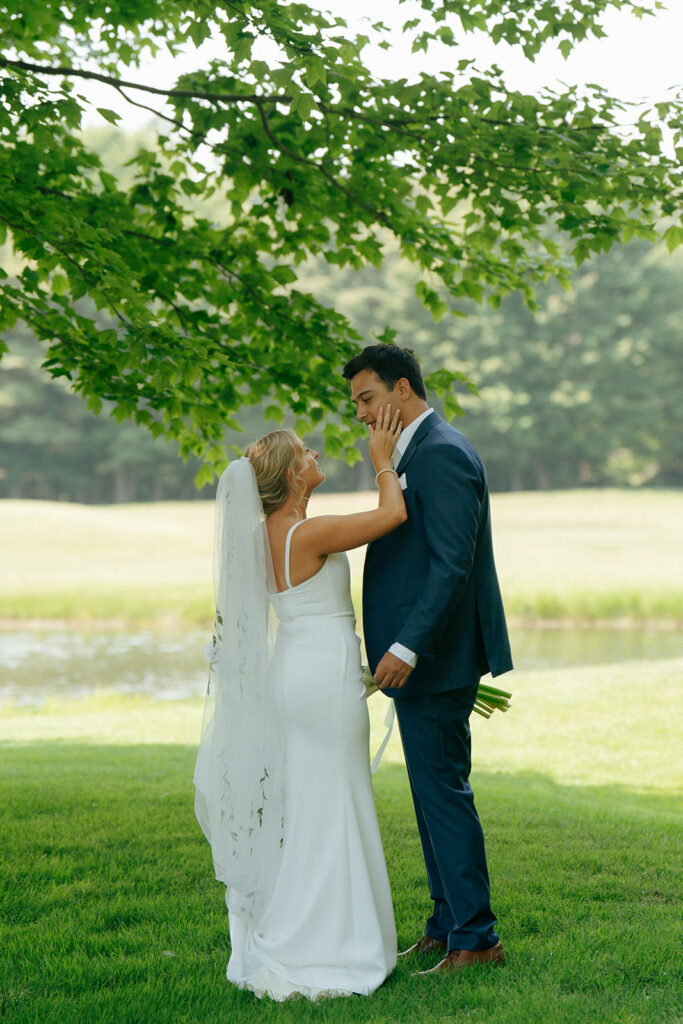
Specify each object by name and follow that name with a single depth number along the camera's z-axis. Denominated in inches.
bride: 321.7
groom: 318.0
